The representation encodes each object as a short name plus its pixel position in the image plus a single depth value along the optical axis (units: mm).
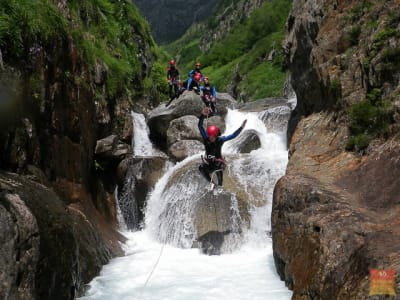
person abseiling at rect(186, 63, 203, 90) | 23627
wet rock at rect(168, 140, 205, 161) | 19625
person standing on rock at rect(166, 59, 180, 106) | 23600
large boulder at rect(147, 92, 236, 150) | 22406
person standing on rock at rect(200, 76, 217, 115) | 23312
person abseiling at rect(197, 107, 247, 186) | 11874
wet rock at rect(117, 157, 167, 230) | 16688
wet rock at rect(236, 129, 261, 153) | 20547
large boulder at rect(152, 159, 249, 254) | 13812
